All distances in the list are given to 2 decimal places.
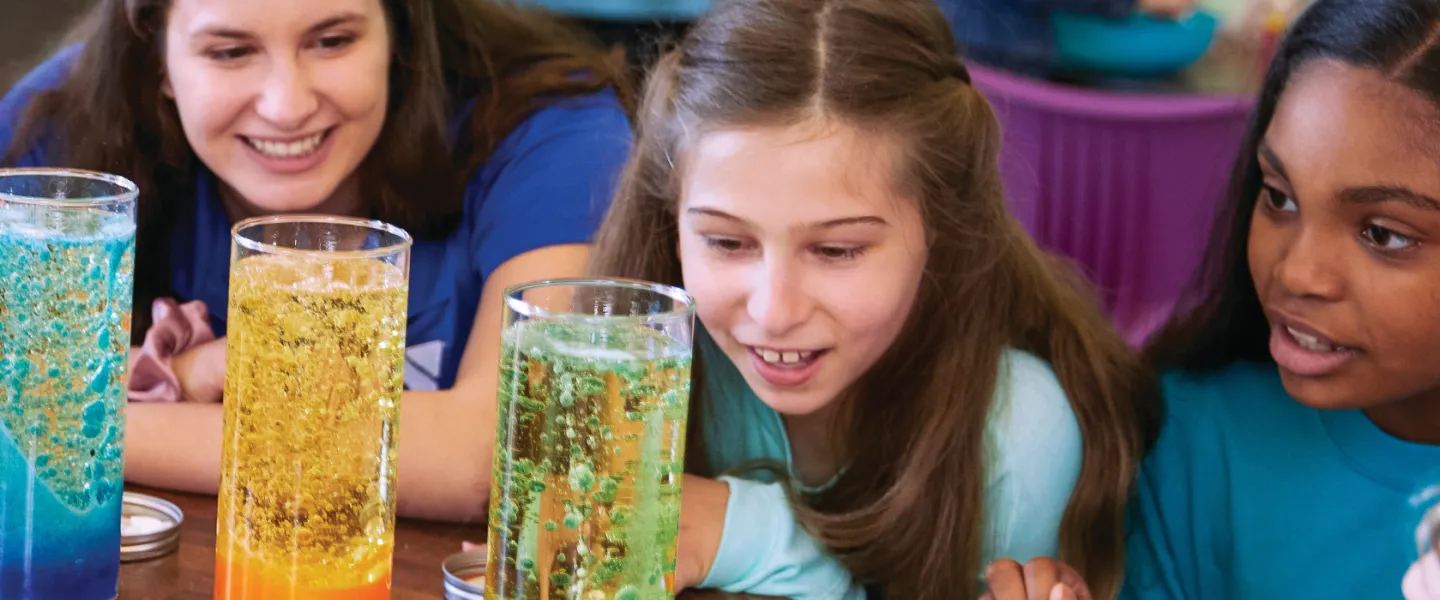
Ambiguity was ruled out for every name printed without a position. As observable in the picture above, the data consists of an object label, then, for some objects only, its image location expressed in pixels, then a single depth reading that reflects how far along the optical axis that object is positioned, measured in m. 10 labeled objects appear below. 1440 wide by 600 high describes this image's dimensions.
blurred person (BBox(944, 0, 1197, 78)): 2.65
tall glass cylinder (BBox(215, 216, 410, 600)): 1.56
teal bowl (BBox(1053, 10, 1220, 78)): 2.98
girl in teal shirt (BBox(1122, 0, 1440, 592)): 1.80
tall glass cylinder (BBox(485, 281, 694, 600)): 1.52
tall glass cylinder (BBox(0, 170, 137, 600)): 1.58
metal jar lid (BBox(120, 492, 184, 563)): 1.68
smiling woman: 1.98
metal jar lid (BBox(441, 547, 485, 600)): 1.66
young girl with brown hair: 1.83
